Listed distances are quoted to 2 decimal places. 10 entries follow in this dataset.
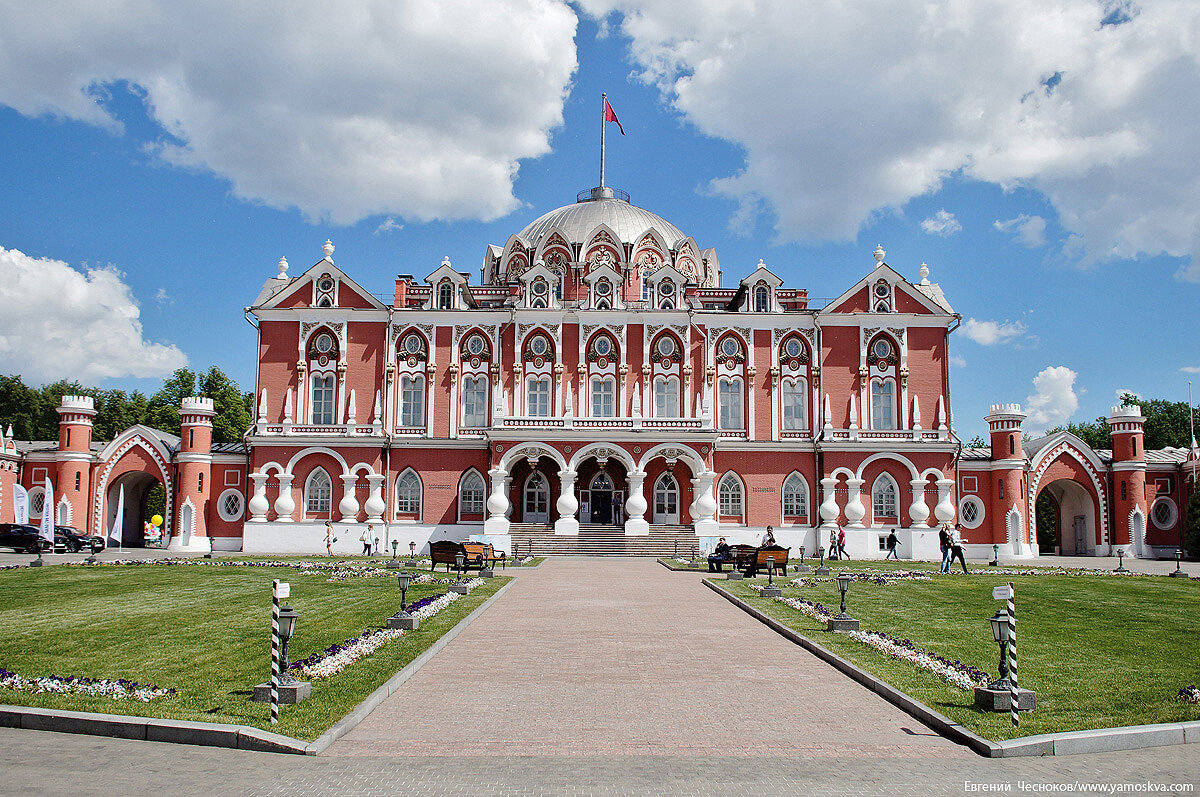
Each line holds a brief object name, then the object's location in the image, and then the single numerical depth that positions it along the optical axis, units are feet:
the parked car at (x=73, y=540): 129.39
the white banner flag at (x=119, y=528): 149.69
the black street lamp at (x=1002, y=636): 32.32
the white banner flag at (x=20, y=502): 143.33
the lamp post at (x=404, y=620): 50.19
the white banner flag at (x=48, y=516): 131.10
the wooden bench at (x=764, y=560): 86.63
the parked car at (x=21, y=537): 125.29
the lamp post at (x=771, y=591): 69.72
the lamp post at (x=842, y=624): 51.78
